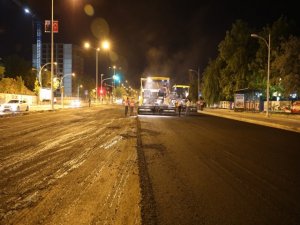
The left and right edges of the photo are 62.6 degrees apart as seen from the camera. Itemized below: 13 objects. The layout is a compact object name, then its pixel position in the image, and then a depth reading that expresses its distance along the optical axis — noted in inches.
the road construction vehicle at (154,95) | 1031.4
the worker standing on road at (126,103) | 969.5
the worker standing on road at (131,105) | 1000.3
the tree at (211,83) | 1821.3
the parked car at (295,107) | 1131.7
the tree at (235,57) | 1585.9
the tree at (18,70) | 2756.8
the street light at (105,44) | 1228.0
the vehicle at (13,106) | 1128.7
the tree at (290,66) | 1098.5
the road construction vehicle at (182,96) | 1075.2
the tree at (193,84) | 2266.4
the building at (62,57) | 3944.3
